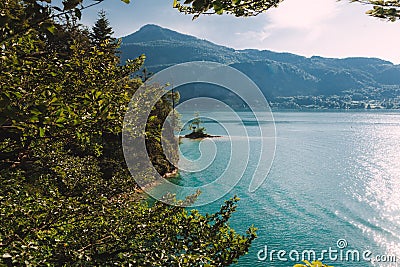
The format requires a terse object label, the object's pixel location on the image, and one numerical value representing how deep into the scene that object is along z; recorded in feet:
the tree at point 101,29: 113.60
